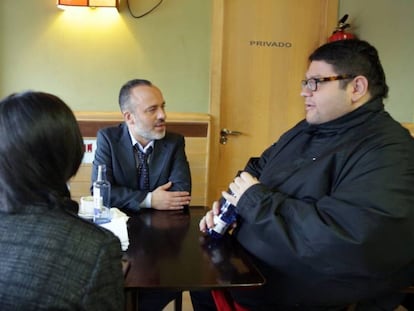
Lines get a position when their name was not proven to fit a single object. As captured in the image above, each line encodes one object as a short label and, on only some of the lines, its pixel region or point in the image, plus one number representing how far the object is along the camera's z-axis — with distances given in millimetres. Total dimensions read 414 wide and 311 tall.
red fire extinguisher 3068
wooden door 3141
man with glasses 1215
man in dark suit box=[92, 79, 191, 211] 2068
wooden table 1146
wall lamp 2785
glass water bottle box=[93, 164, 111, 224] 1598
